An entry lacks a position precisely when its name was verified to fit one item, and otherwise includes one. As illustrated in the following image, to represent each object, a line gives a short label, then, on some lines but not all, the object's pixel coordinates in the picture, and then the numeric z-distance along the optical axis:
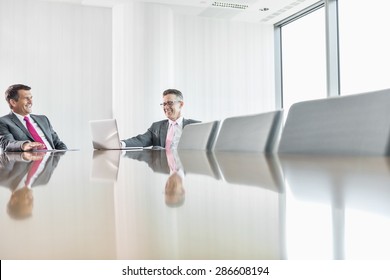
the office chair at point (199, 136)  1.68
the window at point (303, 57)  3.94
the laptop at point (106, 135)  2.04
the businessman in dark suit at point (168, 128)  3.02
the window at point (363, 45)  3.15
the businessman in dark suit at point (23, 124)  2.35
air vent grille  3.88
